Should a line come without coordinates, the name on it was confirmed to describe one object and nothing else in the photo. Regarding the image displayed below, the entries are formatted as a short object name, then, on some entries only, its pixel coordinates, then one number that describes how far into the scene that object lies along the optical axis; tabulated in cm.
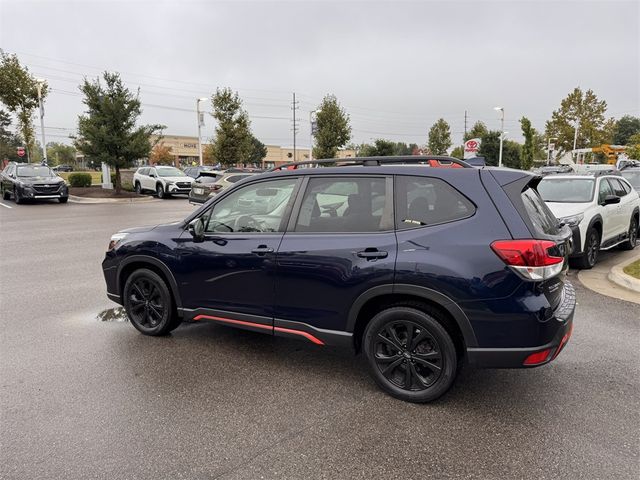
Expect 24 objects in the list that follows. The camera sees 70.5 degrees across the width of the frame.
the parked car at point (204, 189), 1602
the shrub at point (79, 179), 2641
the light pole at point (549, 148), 4903
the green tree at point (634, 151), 3607
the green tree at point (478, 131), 5181
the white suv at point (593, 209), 729
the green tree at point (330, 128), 3916
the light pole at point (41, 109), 2720
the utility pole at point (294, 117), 6481
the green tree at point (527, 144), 4054
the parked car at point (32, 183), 1952
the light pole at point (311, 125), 4059
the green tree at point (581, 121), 4925
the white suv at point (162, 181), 2369
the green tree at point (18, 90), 2805
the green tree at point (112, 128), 2166
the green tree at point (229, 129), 3269
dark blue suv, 301
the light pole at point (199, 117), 3603
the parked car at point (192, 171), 3388
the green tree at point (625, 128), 10644
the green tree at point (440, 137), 4903
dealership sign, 2280
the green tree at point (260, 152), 9786
